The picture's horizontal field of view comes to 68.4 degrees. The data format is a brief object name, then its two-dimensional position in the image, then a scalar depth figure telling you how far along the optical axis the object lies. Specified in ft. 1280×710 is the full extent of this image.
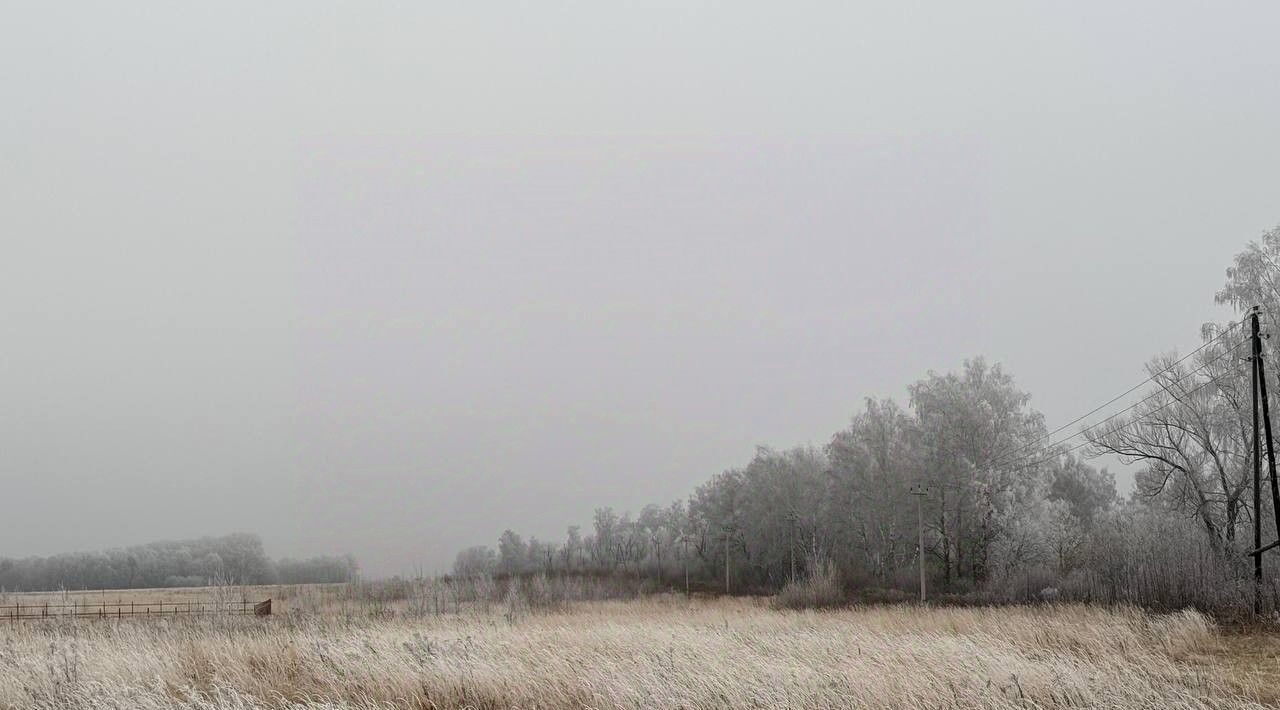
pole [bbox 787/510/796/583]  231.26
